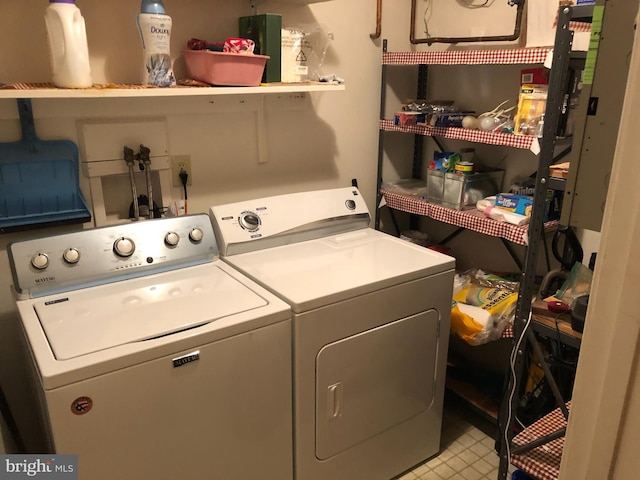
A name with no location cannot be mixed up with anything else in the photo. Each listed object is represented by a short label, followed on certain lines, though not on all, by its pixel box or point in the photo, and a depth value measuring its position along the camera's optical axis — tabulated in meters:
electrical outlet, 2.07
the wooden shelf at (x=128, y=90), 1.48
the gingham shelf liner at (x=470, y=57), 1.81
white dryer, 1.68
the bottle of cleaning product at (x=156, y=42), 1.69
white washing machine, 1.29
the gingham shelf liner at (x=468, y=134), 1.86
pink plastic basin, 1.82
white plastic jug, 1.54
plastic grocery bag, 2.07
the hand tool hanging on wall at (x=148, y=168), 1.95
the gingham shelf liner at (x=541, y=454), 1.63
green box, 1.94
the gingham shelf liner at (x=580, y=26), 1.68
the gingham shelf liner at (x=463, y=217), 1.96
